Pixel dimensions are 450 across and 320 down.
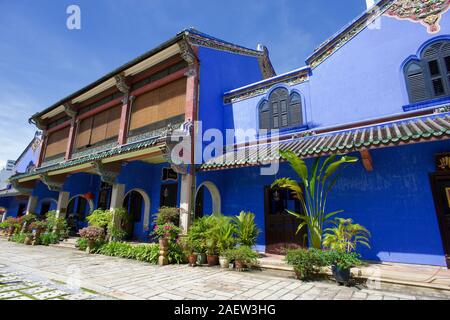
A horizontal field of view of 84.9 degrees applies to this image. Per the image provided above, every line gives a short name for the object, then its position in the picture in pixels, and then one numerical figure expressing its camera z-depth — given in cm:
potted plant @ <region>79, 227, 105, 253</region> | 974
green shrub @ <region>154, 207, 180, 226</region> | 842
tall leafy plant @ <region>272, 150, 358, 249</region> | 609
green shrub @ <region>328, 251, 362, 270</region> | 504
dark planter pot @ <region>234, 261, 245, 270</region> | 663
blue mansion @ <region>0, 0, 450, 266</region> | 656
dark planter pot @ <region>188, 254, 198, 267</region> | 740
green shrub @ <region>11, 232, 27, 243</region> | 1361
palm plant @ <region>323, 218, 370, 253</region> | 560
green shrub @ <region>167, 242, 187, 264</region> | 780
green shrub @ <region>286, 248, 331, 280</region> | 538
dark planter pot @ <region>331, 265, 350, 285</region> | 510
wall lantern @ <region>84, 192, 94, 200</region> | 1456
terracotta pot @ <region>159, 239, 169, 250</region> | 774
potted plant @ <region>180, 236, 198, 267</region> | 742
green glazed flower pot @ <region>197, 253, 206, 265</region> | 747
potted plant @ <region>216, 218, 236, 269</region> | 702
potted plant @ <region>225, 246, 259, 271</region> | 662
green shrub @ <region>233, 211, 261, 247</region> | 753
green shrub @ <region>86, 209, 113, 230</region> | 1002
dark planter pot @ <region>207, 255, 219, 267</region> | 739
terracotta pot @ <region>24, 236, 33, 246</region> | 1297
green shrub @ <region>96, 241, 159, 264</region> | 800
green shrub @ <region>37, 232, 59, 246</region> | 1265
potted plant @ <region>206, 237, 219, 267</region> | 736
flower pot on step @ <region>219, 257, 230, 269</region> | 696
